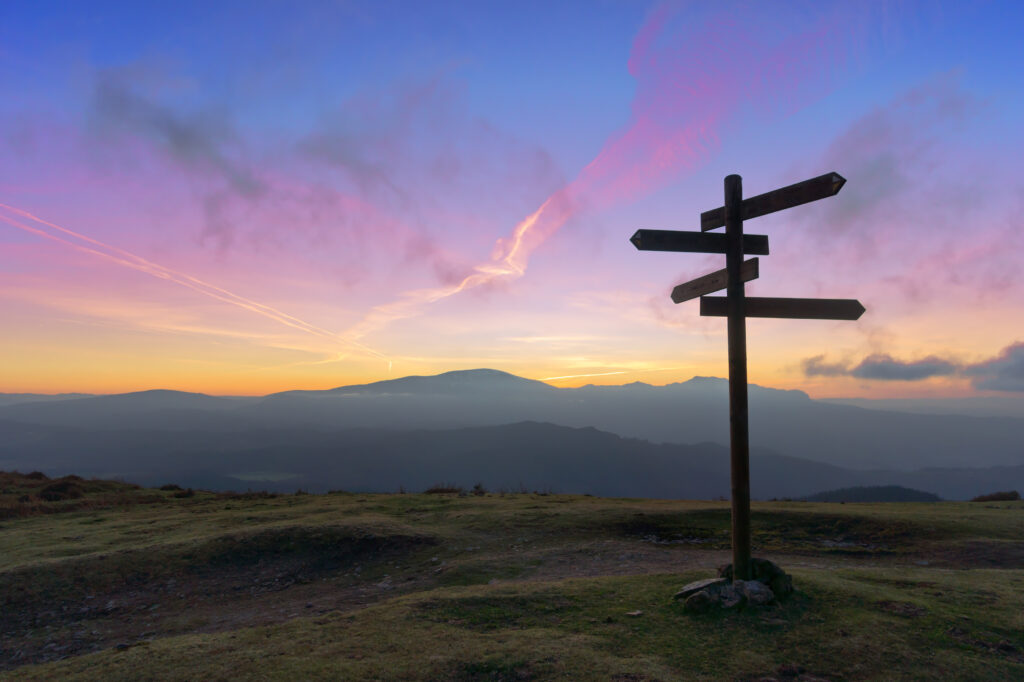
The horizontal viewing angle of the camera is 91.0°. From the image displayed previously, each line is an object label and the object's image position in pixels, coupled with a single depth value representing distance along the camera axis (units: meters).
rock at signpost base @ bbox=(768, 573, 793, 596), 8.23
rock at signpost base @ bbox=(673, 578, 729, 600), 8.27
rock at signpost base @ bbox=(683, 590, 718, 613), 7.94
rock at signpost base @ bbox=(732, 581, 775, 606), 7.95
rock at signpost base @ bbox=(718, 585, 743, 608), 7.89
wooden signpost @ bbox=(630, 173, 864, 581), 8.95
